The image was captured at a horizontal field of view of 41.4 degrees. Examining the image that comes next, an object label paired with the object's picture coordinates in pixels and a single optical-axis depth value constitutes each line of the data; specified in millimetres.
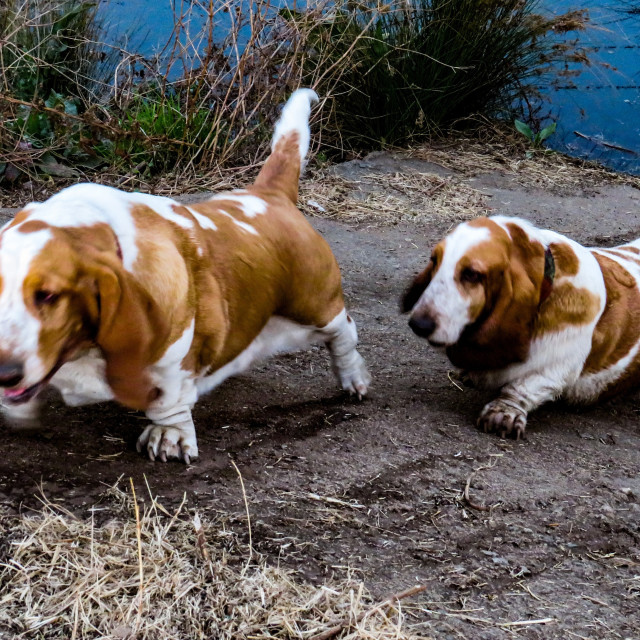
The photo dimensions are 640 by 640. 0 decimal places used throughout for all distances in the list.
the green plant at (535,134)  8016
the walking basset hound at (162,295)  2043
